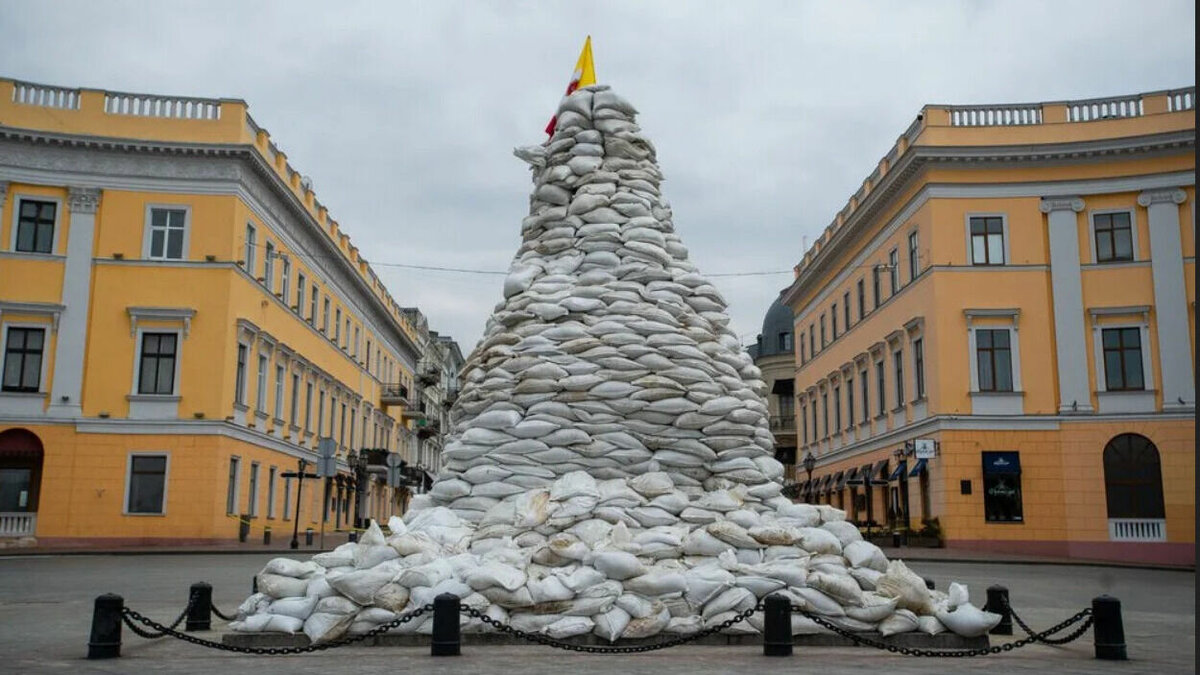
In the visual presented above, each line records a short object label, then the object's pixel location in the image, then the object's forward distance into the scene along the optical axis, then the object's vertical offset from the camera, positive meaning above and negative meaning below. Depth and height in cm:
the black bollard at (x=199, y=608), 824 -65
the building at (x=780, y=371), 5600 +860
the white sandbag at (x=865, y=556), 790 -19
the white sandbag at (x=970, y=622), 729 -60
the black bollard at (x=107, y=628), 689 -67
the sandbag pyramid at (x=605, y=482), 719 +35
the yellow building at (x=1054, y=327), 2645 +509
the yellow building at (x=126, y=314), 2673 +514
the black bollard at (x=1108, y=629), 731 -64
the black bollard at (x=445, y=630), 667 -63
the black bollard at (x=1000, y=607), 856 -58
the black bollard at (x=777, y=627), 682 -60
